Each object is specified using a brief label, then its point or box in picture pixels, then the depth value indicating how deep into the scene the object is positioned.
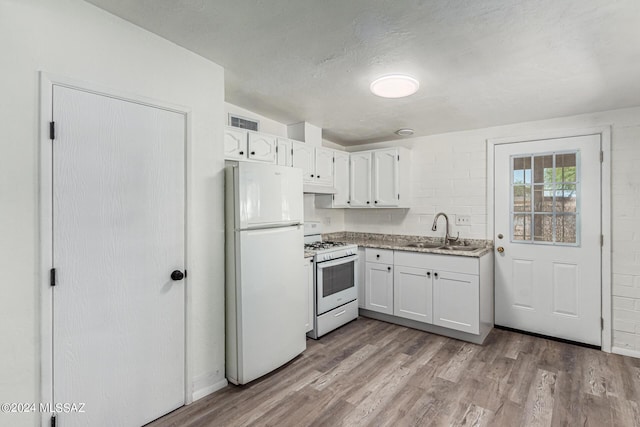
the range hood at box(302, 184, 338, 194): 3.49
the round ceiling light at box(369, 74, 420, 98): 2.30
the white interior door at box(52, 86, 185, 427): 1.61
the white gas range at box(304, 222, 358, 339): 3.20
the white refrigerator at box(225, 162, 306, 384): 2.32
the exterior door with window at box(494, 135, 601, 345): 3.10
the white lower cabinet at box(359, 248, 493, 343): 3.14
